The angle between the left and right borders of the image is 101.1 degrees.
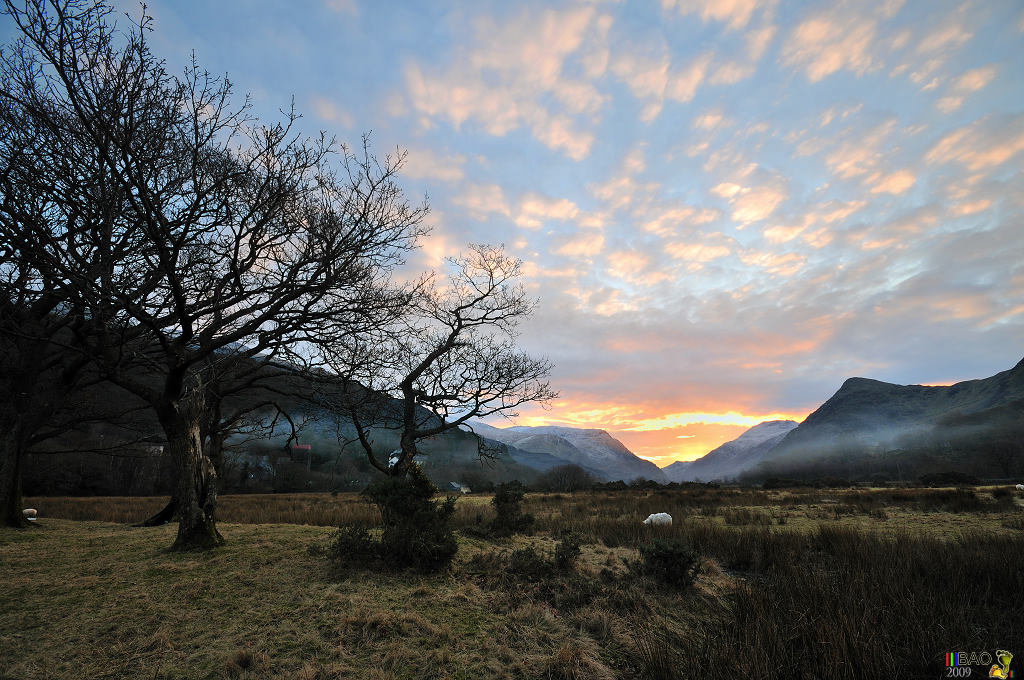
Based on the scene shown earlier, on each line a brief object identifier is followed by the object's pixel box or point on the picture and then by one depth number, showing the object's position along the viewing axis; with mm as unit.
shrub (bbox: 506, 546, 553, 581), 6504
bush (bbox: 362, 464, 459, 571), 6598
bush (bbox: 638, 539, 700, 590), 6109
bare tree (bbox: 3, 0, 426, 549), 6012
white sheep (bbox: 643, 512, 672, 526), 12070
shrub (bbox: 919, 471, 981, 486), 40575
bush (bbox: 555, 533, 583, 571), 6824
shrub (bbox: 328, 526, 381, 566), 6609
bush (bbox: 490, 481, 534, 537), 10890
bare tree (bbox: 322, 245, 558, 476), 10945
